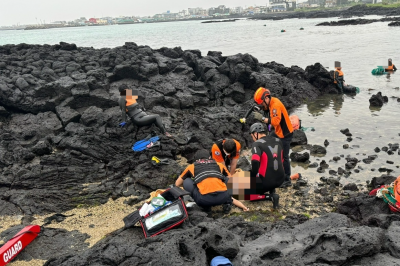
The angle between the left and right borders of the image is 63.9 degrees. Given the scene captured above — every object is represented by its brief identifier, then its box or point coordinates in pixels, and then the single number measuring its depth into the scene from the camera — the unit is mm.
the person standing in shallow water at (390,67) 22750
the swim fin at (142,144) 10094
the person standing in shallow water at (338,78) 18511
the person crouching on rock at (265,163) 6789
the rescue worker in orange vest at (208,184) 6230
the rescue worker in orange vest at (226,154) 7071
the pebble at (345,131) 11948
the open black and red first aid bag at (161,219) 5410
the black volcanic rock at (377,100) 15469
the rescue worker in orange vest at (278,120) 7811
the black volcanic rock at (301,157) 9797
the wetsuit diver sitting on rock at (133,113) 10734
